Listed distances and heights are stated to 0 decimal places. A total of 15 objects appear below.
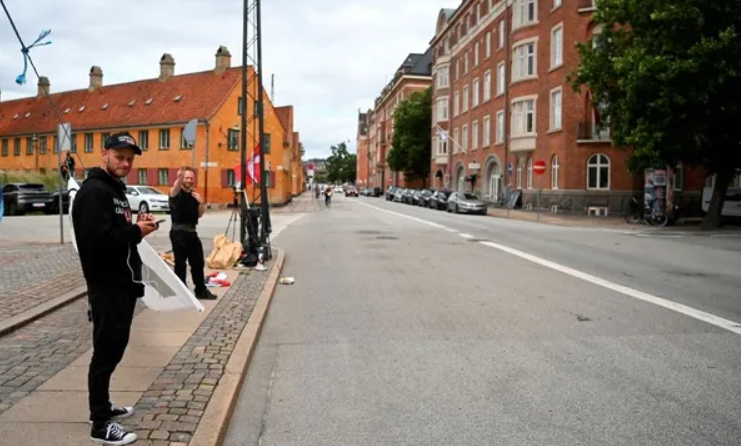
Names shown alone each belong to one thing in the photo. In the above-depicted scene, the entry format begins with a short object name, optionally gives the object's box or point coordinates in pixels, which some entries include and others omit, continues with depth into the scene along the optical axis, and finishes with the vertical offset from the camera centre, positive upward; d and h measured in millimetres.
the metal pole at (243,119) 12898 +1285
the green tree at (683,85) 22484 +3491
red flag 14280 +407
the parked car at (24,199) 31312 -700
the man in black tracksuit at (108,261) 3867 -449
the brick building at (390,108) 94625 +12981
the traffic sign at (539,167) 32469 +940
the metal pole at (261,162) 13102 +450
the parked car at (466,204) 38719 -980
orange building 44094 +4192
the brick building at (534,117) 36969 +4498
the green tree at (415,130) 77938 +6436
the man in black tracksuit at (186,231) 8656 -586
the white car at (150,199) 35369 -744
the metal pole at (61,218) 13361 -762
